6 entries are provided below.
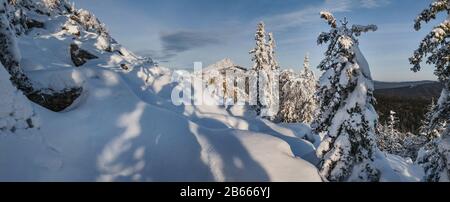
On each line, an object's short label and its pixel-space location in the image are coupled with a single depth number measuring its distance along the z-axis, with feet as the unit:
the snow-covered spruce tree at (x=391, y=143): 188.96
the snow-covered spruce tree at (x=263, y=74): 147.02
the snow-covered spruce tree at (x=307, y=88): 171.32
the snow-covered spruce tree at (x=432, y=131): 43.02
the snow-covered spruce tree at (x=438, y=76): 38.75
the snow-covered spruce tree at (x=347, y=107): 53.57
